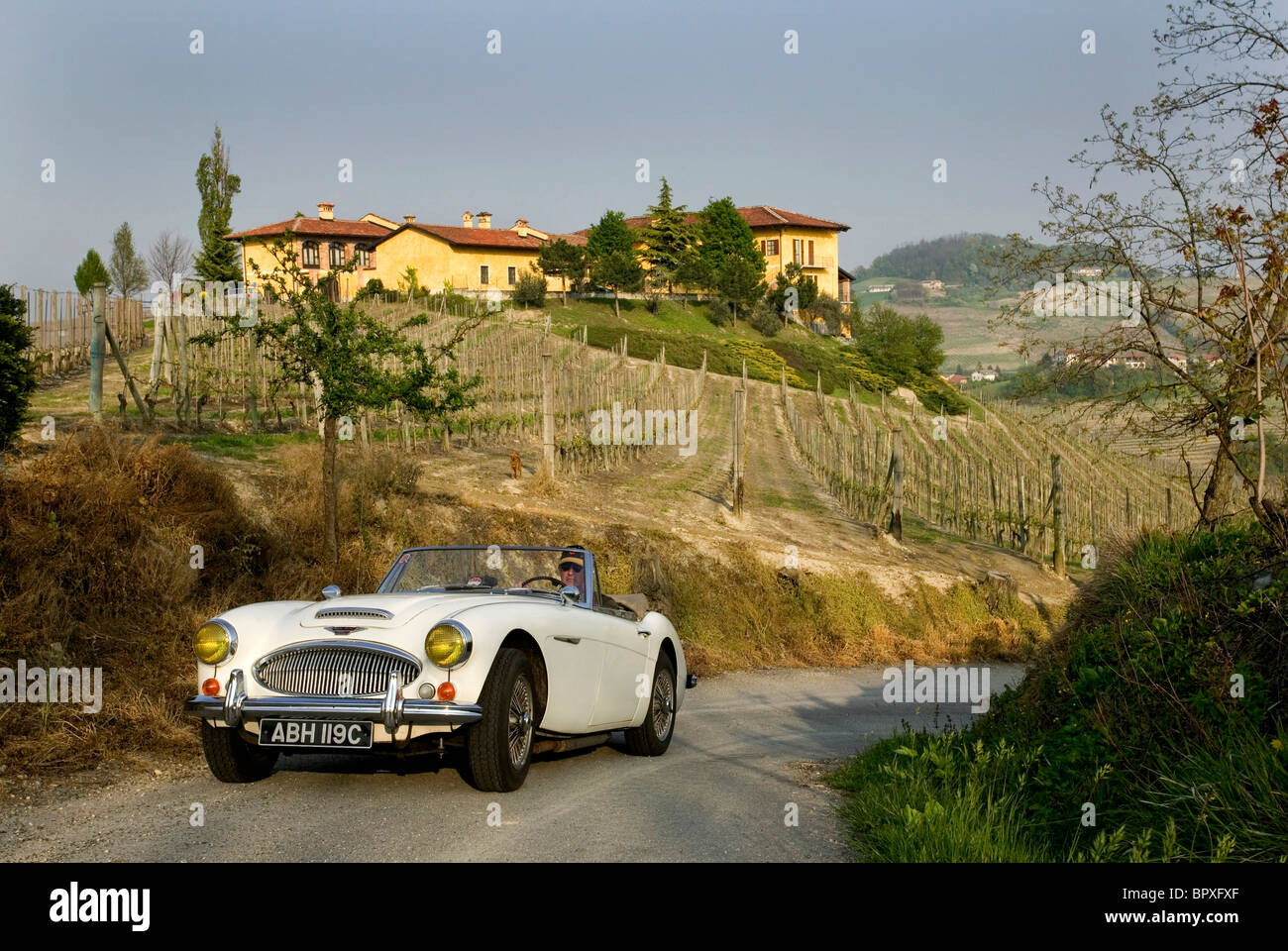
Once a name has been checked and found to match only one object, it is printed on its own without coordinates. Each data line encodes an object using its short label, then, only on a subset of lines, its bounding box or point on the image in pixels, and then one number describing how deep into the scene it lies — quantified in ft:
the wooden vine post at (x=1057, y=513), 101.50
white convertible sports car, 22.43
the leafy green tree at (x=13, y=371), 51.29
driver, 31.07
